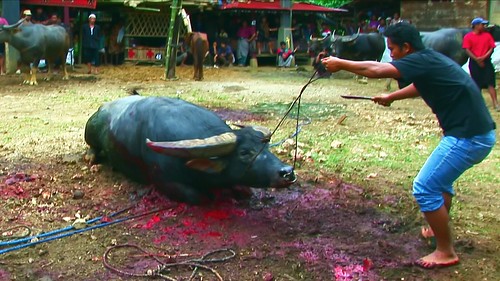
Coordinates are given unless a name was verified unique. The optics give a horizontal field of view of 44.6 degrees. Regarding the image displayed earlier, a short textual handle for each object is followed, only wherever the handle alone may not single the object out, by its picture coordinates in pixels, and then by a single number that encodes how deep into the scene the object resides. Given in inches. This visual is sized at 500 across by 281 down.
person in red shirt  424.2
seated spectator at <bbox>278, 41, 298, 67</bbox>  895.1
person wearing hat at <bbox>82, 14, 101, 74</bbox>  717.3
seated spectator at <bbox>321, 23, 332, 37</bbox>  985.1
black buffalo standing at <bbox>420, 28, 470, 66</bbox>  574.9
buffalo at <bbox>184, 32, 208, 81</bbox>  640.4
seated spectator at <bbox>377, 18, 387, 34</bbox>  864.3
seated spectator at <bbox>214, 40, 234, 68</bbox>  882.1
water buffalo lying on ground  184.9
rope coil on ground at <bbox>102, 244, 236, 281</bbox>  154.6
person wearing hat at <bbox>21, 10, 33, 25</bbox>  581.1
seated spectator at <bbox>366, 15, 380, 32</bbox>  899.6
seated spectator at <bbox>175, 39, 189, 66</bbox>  780.0
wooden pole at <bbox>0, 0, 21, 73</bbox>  646.5
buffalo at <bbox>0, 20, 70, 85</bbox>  562.3
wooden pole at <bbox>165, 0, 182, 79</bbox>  624.7
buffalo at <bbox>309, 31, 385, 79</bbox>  679.7
